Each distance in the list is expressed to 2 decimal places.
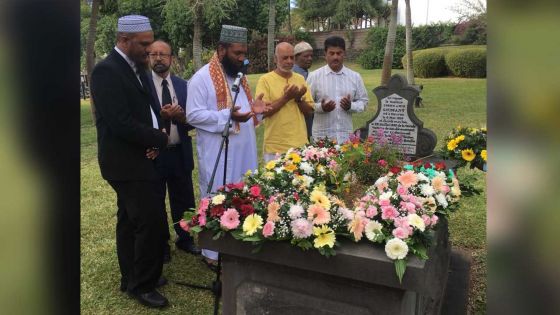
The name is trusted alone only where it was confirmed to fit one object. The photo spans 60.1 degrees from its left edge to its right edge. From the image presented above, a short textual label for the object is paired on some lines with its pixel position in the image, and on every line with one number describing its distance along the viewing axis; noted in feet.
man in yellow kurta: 13.44
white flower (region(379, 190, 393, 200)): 7.74
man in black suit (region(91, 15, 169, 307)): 9.45
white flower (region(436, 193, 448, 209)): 8.26
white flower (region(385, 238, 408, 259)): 6.34
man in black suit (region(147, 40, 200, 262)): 12.97
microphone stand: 9.53
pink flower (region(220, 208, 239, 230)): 7.40
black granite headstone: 14.52
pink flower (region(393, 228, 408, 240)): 6.66
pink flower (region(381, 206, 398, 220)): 7.17
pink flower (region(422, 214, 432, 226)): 7.30
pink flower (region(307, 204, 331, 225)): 7.07
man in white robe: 11.91
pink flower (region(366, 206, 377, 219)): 7.25
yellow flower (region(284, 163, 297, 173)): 10.12
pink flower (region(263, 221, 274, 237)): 6.93
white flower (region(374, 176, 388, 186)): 8.86
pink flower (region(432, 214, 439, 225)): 7.41
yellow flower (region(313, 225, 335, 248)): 6.68
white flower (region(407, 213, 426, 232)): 6.85
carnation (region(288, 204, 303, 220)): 7.20
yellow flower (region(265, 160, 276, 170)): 10.51
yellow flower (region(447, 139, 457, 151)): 12.76
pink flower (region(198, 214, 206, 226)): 7.77
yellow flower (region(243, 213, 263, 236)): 7.16
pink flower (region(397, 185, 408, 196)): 8.05
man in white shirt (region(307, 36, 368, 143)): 14.66
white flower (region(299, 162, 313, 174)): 10.14
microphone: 10.22
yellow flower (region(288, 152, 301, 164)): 10.84
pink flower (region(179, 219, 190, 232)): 8.01
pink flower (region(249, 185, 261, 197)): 8.29
